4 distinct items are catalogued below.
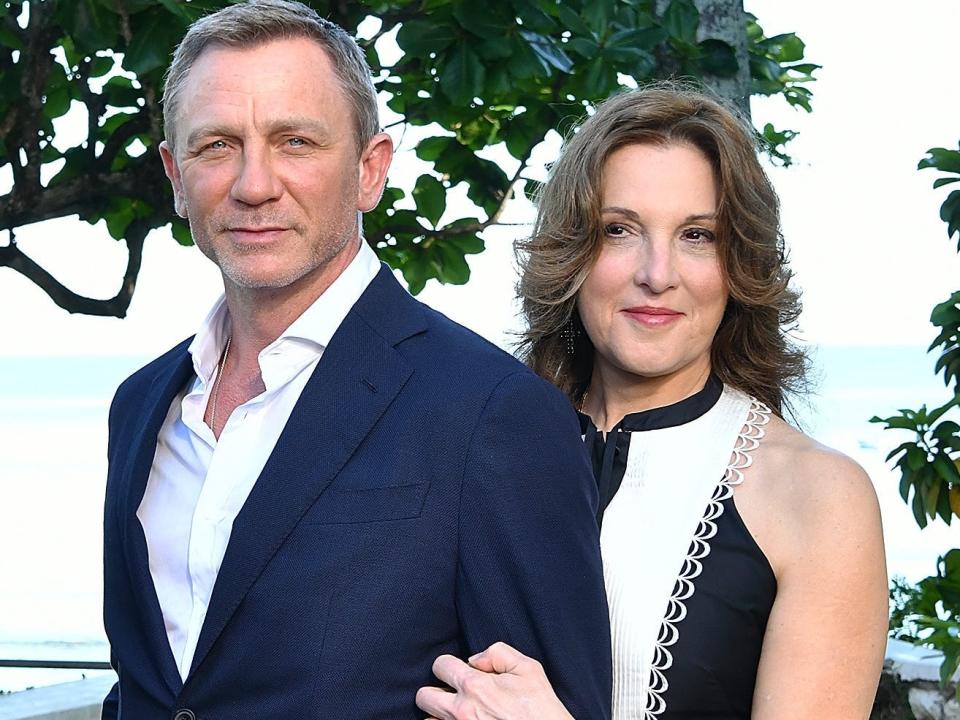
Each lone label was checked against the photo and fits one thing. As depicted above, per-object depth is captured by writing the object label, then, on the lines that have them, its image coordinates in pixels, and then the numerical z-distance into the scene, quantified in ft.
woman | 7.37
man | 6.25
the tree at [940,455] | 10.96
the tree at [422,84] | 11.10
